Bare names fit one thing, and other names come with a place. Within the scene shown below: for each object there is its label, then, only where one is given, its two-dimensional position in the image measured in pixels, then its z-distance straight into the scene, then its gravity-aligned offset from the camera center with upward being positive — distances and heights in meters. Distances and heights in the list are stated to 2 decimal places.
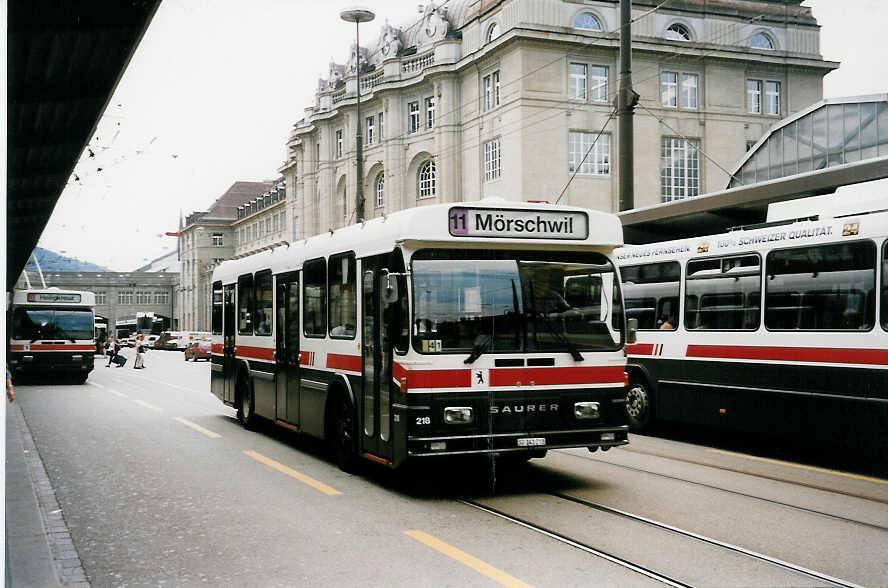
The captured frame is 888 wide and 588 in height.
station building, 49.41 +12.18
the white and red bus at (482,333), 8.73 -0.24
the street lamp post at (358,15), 25.70 +8.31
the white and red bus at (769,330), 10.26 -0.31
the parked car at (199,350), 53.12 -2.15
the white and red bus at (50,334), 28.38 -0.61
